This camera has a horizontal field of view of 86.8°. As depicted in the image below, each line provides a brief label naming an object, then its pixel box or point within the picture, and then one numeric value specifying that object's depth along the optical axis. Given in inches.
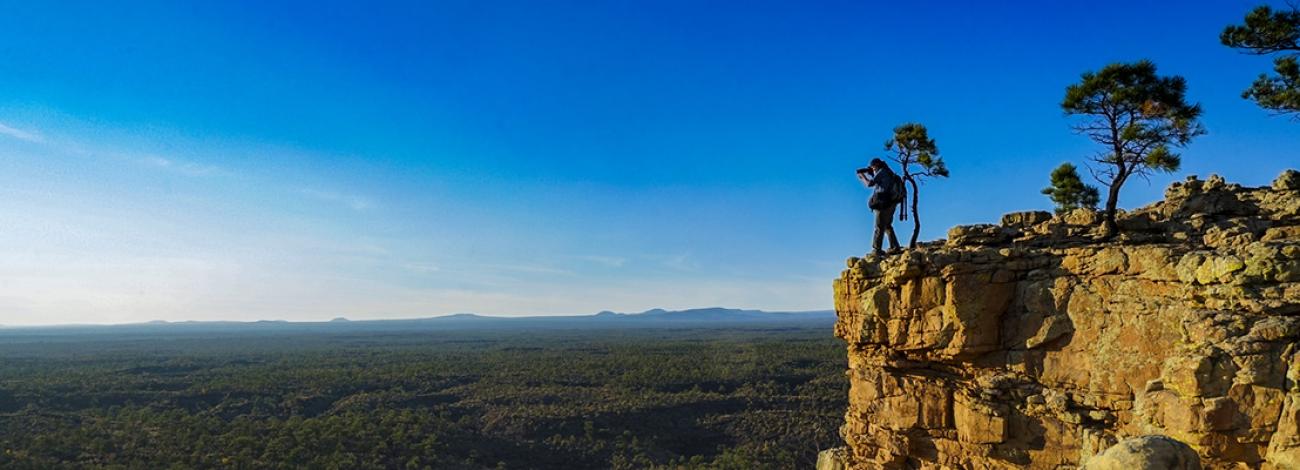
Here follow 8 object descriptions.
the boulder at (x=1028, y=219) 576.1
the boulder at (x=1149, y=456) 321.7
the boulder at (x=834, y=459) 669.9
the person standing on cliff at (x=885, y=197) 640.4
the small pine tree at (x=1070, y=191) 808.3
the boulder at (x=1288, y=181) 507.2
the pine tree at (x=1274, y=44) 605.9
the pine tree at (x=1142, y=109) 596.1
